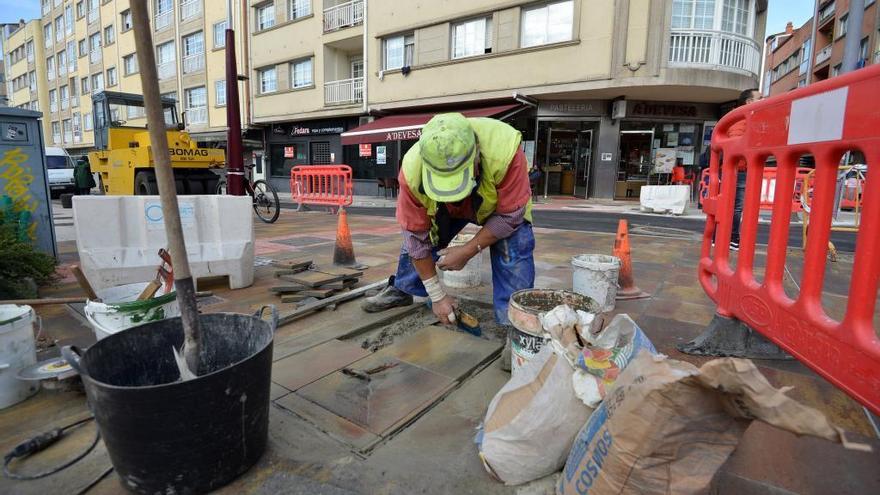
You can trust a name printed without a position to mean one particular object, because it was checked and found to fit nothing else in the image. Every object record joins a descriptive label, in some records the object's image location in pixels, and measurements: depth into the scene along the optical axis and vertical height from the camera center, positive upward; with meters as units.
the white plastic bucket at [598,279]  3.16 -0.68
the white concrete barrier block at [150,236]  3.44 -0.51
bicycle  9.09 -0.54
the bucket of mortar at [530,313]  1.92 -0.60
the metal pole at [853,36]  5.56 +1.84
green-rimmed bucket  2.18 -0.68
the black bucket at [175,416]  1.34 -0.75
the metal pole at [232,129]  7.62 +0.75
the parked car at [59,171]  16.12 -0.01
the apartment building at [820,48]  22.70 +10.25
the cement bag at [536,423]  1.43 -0.77
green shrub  3.21 -0.70
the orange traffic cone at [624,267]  3.71 -0.69
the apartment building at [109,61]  23.78 +7.19
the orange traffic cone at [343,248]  4.89 -0.76
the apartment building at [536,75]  13.48 +3.52
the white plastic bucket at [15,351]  2.02 -0.82
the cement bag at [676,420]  0.95 -0.55
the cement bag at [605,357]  1.41 -0.55
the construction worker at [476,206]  2.26 -0.16
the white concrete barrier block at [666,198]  11.28 -0.39
